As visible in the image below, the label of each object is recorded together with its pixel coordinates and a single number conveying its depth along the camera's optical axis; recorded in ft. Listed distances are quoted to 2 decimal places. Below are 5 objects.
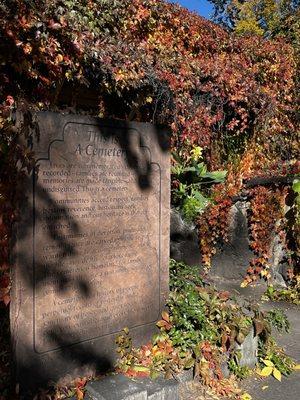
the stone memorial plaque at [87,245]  8.82
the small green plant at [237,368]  11.43
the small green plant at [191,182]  18.78
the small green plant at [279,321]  14.87
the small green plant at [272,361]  11.96
